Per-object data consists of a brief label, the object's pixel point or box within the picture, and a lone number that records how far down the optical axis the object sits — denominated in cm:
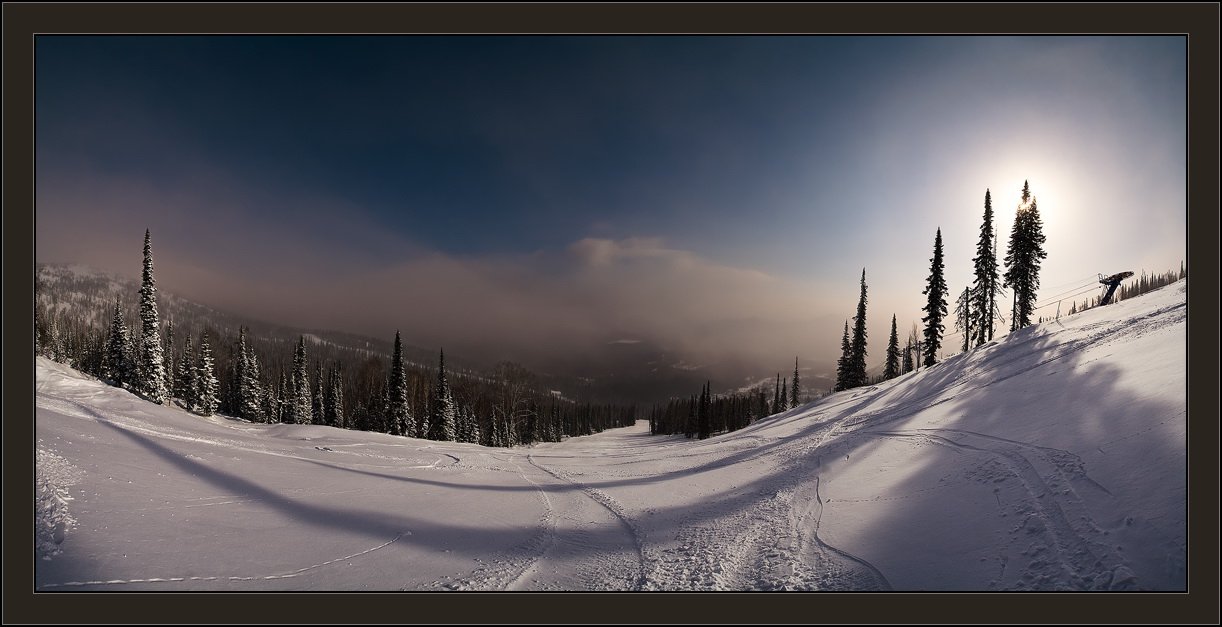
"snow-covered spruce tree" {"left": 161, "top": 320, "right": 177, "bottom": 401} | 4568
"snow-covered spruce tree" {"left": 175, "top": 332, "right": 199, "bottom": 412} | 4191
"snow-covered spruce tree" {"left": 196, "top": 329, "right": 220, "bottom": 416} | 4156
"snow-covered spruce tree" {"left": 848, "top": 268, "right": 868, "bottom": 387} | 4950
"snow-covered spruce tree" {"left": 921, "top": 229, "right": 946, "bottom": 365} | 4347
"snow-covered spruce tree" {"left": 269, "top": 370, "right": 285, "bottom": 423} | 5309
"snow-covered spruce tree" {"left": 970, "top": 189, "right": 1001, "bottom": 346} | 4125
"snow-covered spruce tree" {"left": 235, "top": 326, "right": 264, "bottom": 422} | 4819
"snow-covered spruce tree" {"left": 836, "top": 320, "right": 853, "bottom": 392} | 5100
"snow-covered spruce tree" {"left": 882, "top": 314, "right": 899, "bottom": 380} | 5531
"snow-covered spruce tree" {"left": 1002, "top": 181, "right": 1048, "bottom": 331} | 3544
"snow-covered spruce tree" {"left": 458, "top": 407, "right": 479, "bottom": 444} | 4784
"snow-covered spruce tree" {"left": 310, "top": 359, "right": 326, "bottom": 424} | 5256
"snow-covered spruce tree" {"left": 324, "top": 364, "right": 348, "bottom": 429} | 5191
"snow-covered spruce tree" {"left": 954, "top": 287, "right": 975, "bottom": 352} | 4588
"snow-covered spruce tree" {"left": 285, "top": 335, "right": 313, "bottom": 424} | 4988
